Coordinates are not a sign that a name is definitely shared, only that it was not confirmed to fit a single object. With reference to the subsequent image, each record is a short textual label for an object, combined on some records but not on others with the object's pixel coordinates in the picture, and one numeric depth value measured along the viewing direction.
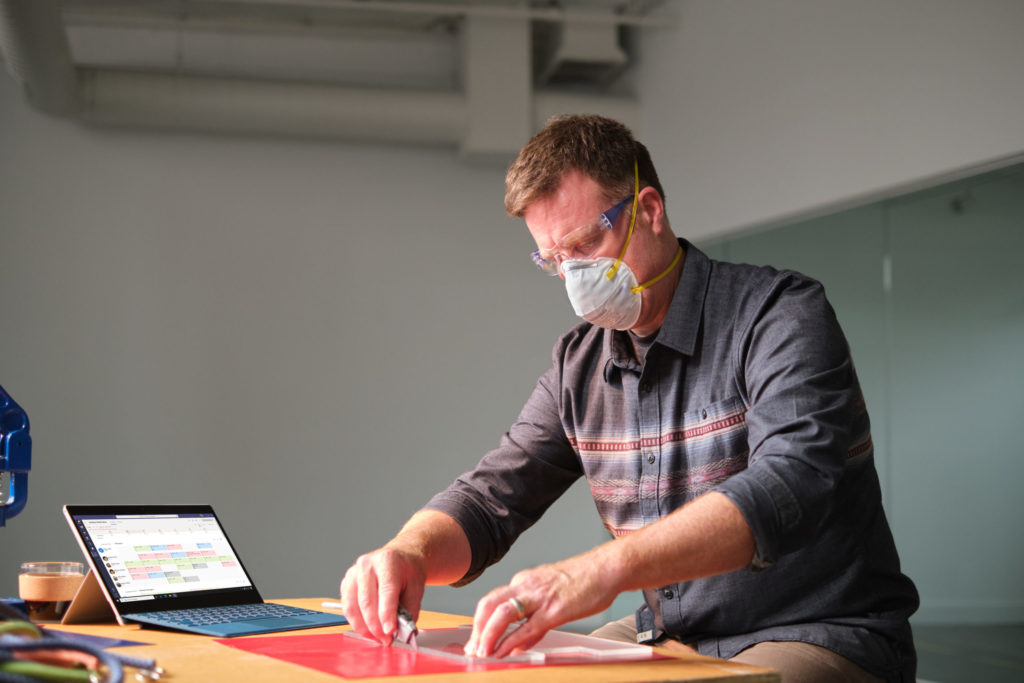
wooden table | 1.14
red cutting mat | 1.20
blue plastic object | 1.84
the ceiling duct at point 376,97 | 5.73
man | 1.36
